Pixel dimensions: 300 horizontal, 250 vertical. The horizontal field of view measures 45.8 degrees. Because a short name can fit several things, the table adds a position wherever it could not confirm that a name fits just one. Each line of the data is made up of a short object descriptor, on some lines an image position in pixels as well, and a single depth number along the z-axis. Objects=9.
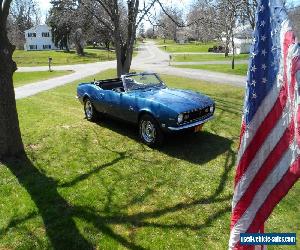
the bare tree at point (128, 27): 13.61
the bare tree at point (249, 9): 18.67
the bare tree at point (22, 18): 78.65
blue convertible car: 7.41
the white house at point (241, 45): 58.58
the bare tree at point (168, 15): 14.38
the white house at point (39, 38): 86.06
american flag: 2.56
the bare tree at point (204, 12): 15.22
